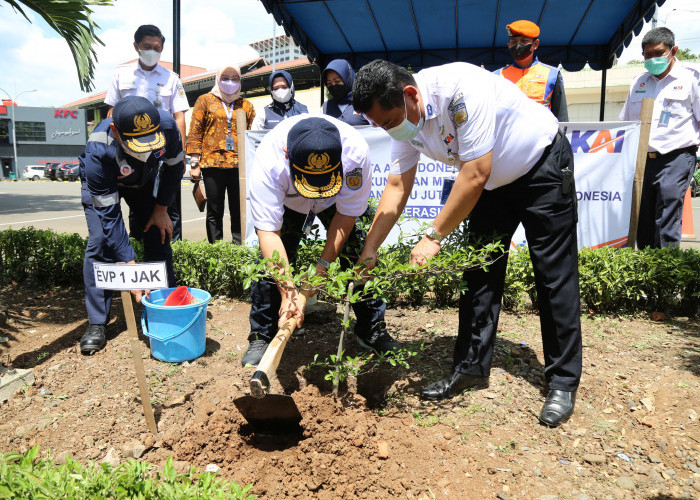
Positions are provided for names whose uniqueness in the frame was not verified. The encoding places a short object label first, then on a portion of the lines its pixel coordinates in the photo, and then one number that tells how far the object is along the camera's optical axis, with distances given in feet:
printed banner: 16.63
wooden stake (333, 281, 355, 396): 8.40
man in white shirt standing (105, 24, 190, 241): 16.84
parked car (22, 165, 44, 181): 138.72
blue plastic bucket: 10.88
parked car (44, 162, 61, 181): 133.39
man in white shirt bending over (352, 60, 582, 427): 7.64
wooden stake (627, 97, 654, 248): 16.02
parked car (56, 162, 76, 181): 127.24
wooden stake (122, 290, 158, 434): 8.36
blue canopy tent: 23.75
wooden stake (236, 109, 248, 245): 17.51
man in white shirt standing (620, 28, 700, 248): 15.80
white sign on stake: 8.32
